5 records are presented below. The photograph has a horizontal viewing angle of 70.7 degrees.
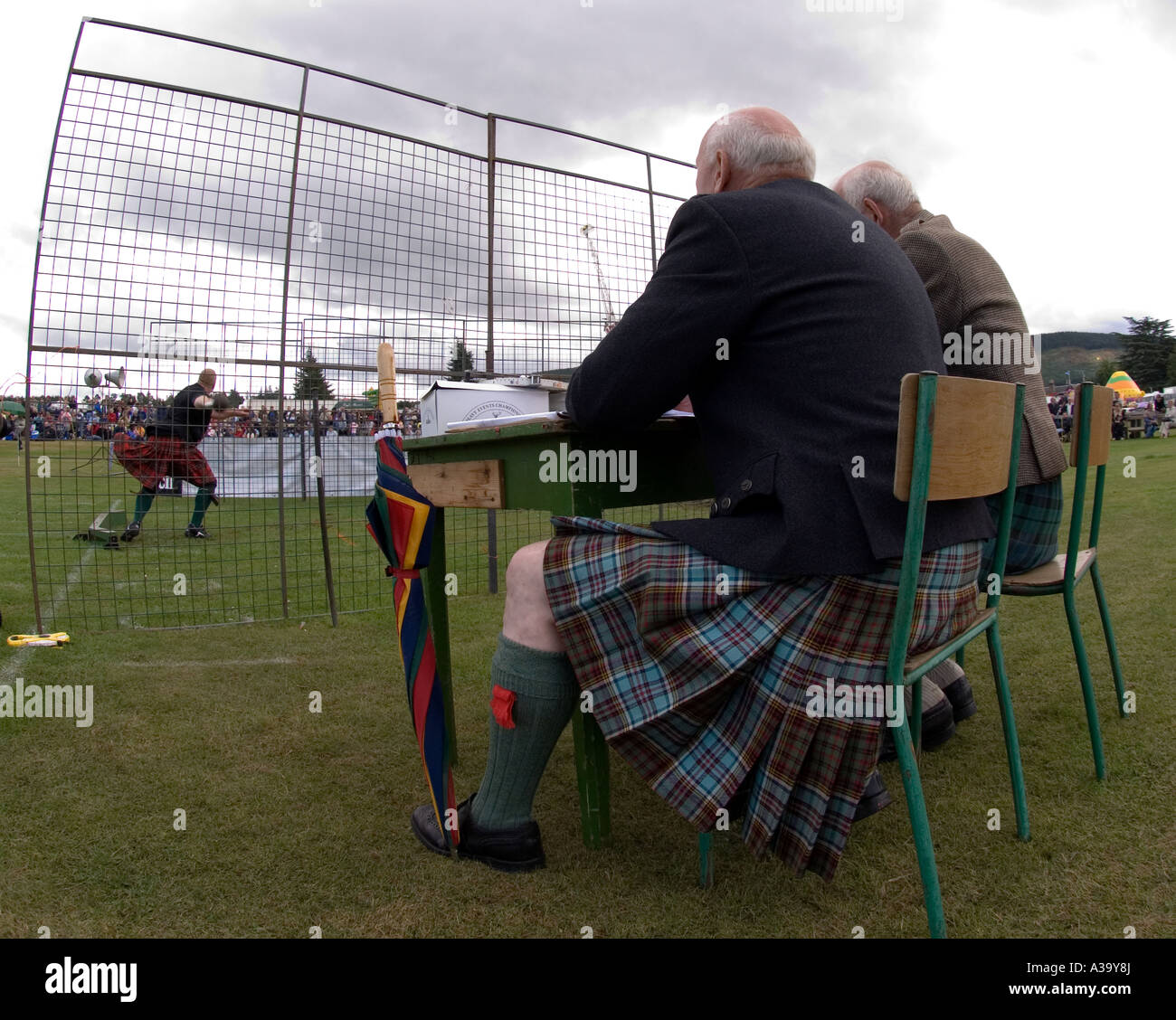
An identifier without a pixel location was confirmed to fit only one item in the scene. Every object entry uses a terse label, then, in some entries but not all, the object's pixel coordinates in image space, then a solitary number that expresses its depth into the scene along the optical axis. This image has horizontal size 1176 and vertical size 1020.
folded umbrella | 1.91
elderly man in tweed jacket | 2.34
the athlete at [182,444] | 4.50
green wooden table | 1.79
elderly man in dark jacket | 1.52
